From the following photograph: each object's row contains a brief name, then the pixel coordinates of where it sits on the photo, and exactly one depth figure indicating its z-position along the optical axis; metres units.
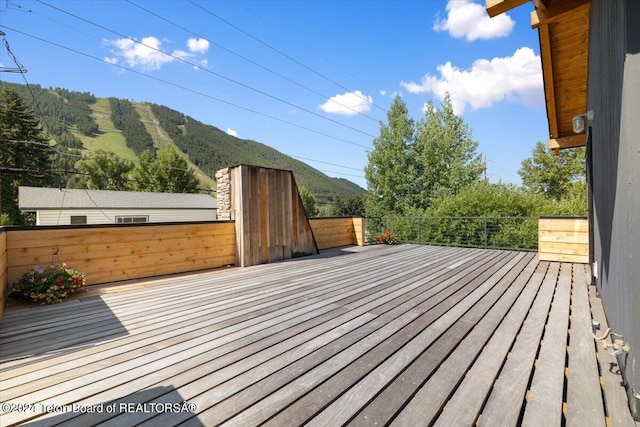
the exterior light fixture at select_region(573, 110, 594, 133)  3.75
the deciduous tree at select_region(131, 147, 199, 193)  28.67
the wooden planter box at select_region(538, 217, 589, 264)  5.02
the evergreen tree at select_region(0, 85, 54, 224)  21.69
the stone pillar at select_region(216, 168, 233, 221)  5.95
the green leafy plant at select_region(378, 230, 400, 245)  8.80
